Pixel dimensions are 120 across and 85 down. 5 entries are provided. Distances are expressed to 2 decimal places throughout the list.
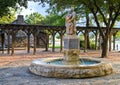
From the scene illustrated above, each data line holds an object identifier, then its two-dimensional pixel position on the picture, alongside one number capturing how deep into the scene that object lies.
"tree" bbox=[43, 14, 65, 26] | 20.53
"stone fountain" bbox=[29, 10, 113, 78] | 6.08
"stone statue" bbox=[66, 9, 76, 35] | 7.06
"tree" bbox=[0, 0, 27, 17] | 12.27
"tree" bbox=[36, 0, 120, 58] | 11.68
